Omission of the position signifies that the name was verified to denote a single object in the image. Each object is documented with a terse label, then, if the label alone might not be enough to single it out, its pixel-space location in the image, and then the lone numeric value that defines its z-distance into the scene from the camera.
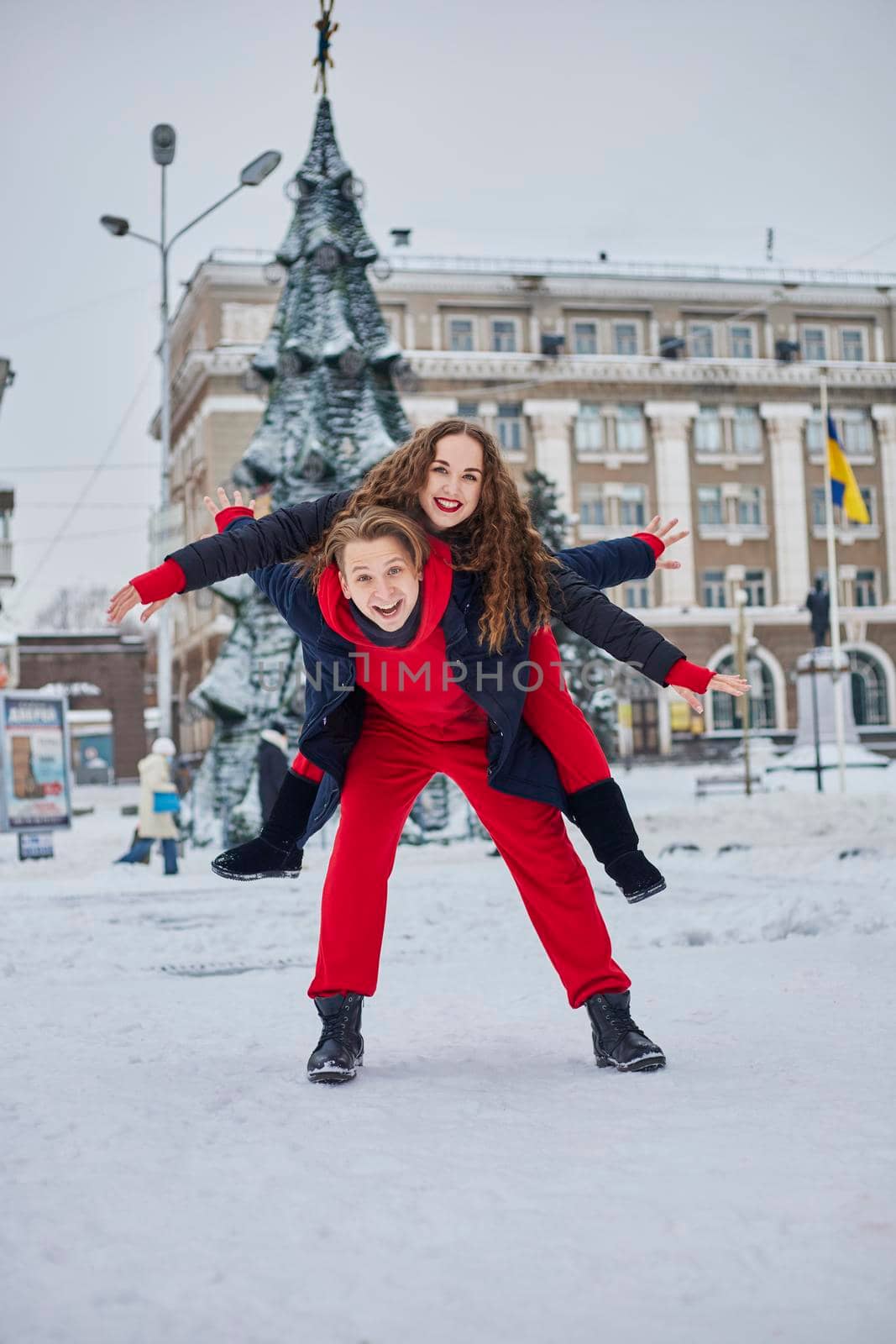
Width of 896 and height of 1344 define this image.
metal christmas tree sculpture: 13.41
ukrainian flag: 21.44
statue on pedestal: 27.50
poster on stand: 14.12
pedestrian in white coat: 12.07
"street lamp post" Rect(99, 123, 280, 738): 18.50
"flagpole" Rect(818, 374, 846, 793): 20.83
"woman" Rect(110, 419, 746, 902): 3.31
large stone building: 43.53
